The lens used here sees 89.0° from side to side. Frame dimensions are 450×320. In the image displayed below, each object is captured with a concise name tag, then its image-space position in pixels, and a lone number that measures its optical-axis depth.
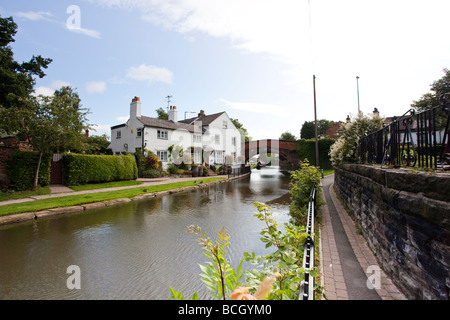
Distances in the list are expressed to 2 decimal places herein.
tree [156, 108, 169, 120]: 55.56
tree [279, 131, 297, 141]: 66.67
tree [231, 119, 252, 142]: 52.56
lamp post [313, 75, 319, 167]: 21.69
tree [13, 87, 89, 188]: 11.68
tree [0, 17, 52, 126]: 16.33
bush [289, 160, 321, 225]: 6.35
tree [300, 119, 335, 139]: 55.12
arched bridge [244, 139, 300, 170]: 38.81
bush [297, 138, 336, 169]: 34.56
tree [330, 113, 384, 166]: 9.04
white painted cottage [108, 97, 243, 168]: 24.72
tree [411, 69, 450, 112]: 28.39
